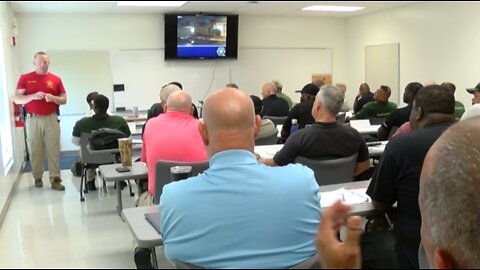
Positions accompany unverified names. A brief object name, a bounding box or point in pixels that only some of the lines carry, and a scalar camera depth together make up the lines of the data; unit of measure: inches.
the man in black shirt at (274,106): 263.0
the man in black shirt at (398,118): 186.9
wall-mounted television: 358.3
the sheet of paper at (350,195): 95.0
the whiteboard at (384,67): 362.3
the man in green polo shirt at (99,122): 220.2
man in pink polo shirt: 129.8
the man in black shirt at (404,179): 88.1
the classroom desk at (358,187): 91.1
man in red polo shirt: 225.1
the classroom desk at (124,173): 137.4
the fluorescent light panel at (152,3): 310.4
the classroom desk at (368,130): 210.8
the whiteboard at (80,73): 337.1
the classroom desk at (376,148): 160.1
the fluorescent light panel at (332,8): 354.2
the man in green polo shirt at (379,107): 258.5
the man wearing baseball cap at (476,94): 182.1
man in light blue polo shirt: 53.3
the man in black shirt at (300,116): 206.2
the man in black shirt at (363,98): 310.6
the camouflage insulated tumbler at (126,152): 147.1
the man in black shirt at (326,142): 123.8
